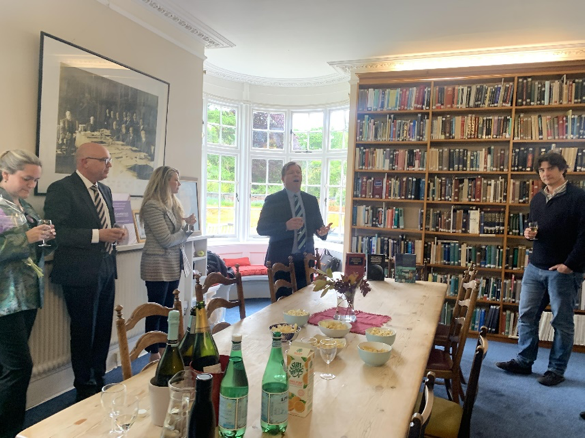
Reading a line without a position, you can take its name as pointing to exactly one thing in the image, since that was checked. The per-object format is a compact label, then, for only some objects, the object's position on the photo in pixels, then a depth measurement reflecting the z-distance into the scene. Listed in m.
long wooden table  1.08
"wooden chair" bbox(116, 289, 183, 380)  1.38
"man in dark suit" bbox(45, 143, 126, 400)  2.46
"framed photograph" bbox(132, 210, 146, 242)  3.36
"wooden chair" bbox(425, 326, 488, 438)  1.44
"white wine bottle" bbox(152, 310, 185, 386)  1.06
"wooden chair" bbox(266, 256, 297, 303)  2.65
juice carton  1.12
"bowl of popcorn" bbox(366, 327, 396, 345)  1.69
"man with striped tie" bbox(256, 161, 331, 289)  3.36
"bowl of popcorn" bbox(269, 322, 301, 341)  1.66
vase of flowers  1.99
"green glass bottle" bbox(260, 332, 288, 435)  1.04
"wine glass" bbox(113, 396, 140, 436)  1.03
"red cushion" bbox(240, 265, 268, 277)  5.46
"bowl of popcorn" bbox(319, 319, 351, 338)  1.76
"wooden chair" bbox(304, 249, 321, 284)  3.23
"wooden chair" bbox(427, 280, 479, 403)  2.19
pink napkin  1.97
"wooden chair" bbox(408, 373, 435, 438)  0.84
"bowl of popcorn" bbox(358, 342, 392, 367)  1.50
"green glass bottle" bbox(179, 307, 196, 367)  1.17
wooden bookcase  4.09
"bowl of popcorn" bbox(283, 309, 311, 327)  1.96
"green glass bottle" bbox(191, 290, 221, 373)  1.16
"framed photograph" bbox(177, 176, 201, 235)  4.02
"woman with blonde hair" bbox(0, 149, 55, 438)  1.98
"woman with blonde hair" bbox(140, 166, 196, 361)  2.88
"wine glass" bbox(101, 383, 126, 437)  1.03
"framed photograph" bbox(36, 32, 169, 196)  2.60
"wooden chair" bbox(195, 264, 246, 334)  1.94
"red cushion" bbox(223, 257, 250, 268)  5.72
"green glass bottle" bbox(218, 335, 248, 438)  0.95
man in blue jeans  3.01
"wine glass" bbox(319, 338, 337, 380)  1.45
